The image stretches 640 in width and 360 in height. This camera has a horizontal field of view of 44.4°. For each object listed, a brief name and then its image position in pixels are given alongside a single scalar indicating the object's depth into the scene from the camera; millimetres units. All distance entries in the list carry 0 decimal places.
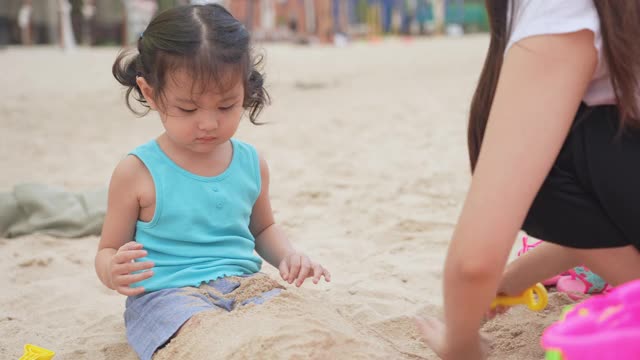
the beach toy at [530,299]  1749
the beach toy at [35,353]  1813
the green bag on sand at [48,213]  2959
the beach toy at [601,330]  1101
